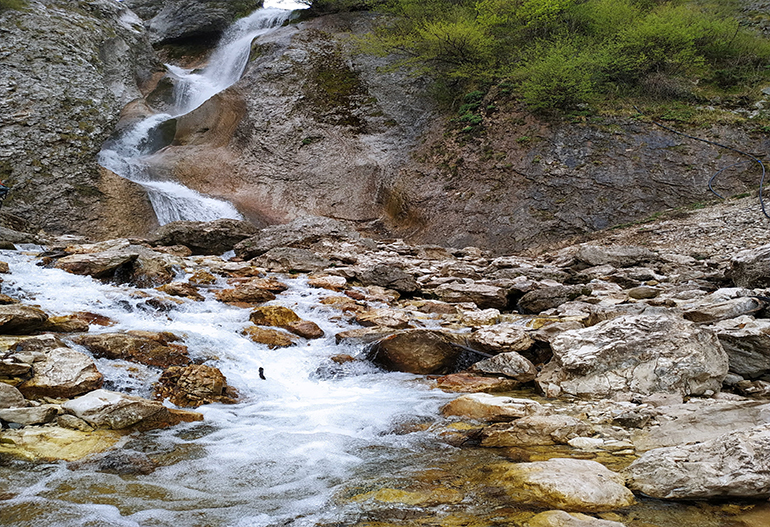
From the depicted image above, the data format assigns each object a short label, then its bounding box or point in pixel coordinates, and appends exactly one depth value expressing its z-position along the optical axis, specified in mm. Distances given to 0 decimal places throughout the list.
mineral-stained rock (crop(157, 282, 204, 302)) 7002
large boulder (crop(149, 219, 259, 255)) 12031
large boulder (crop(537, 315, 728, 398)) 3674
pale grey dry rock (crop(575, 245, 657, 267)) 9500
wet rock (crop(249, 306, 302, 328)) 6141
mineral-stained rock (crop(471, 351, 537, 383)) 4588
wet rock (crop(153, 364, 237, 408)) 4031
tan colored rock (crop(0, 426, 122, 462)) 2799
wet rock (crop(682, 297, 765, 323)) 4711
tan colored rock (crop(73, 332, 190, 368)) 4524
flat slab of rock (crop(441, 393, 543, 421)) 3557
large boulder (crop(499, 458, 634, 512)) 2090
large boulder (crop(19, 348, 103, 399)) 3510
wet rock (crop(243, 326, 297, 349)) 5590
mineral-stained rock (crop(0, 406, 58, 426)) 3059
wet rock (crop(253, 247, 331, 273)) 10062
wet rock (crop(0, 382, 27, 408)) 3164
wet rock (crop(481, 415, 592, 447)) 2979
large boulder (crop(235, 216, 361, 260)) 11773
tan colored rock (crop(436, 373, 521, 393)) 4426
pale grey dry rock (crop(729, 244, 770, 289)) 5926
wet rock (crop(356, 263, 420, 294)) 8703
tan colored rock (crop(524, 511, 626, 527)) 1871
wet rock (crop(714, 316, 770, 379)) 3801
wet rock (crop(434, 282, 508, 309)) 7711
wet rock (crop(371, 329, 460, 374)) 5082
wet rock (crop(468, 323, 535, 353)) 5156
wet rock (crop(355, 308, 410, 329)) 6156
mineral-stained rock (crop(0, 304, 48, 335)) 4473
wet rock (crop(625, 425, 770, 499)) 1961
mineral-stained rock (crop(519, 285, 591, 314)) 7277
